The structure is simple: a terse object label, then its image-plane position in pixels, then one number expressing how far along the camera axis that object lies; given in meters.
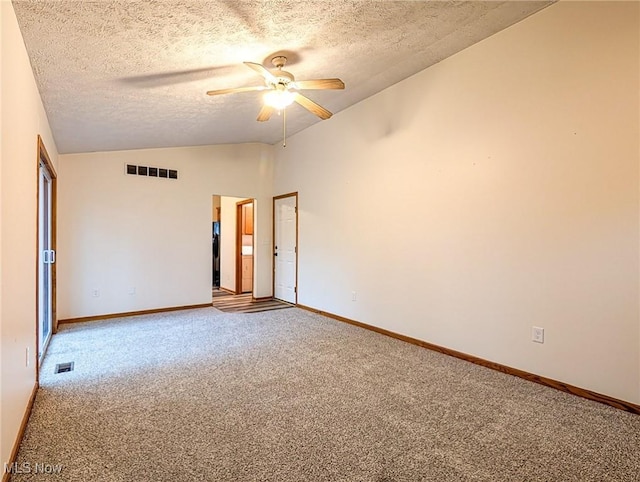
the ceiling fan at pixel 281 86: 2.87
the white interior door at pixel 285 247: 6.11
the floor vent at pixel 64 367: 3.05
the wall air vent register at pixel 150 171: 5.21
